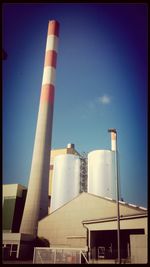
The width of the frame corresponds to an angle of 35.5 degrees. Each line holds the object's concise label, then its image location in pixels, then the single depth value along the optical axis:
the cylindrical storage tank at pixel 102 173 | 31.48
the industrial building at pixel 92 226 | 20.50
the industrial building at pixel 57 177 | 34.37
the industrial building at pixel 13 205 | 36.22
